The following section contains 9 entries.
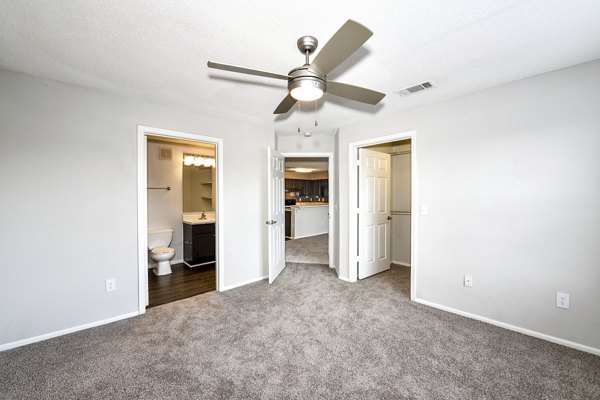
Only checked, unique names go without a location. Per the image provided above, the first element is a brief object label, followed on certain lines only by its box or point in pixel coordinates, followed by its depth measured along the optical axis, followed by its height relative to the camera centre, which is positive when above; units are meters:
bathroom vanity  4.55 -0.79
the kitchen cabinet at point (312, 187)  10.27 +0.52
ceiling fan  1.26 +0.78
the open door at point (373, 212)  3.84 -0.20
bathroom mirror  4.99 +0.24
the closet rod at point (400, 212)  4.61 -0.24
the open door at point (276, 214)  3.64 -0.21
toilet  4.04 -0.77
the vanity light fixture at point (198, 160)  4.83 +0.76
